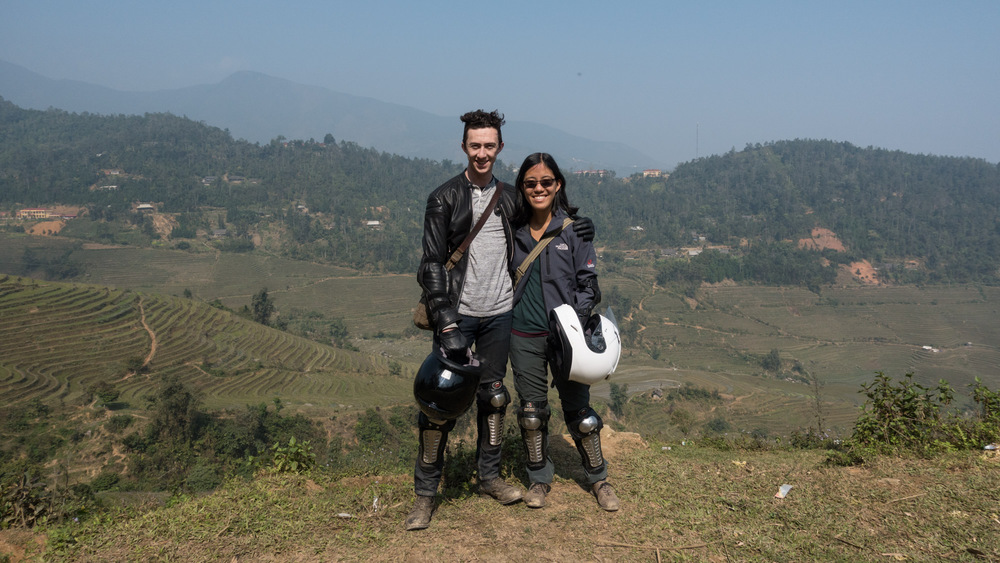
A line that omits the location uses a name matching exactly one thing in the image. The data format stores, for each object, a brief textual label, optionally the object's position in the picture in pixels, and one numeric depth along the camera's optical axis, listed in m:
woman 3.52
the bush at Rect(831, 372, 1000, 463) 4.27
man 3.33
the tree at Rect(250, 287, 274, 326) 54.91
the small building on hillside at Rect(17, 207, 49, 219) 99.00
